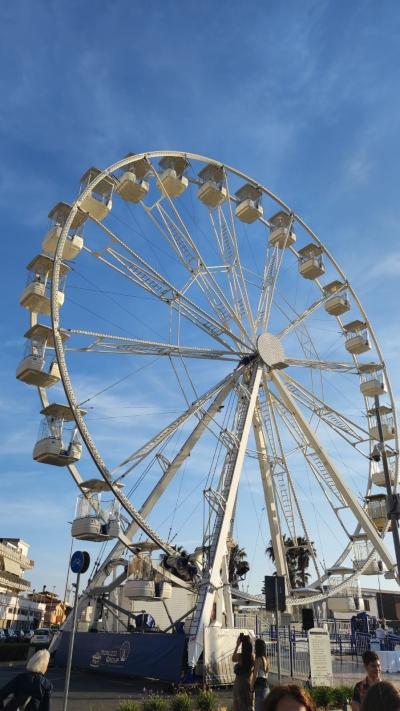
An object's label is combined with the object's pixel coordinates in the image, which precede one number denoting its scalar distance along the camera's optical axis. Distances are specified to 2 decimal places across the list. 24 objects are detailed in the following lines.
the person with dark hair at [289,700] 2.39
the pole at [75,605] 7.61
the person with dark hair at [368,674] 5.14
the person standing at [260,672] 7.86
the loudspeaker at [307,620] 16.34
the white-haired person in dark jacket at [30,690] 4.72
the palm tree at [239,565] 50.49
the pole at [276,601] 11.38
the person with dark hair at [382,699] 2.29
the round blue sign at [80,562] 9.44
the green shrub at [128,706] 8.68
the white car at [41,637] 29.36
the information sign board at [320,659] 12.59
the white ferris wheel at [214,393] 17.75
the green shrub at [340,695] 11.05
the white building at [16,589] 56.81
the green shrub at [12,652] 23.67
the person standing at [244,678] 7.08
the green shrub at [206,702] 10.22
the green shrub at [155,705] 9.42
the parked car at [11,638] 33.57
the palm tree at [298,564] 47.28
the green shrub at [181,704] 9.68
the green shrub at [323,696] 10.99
